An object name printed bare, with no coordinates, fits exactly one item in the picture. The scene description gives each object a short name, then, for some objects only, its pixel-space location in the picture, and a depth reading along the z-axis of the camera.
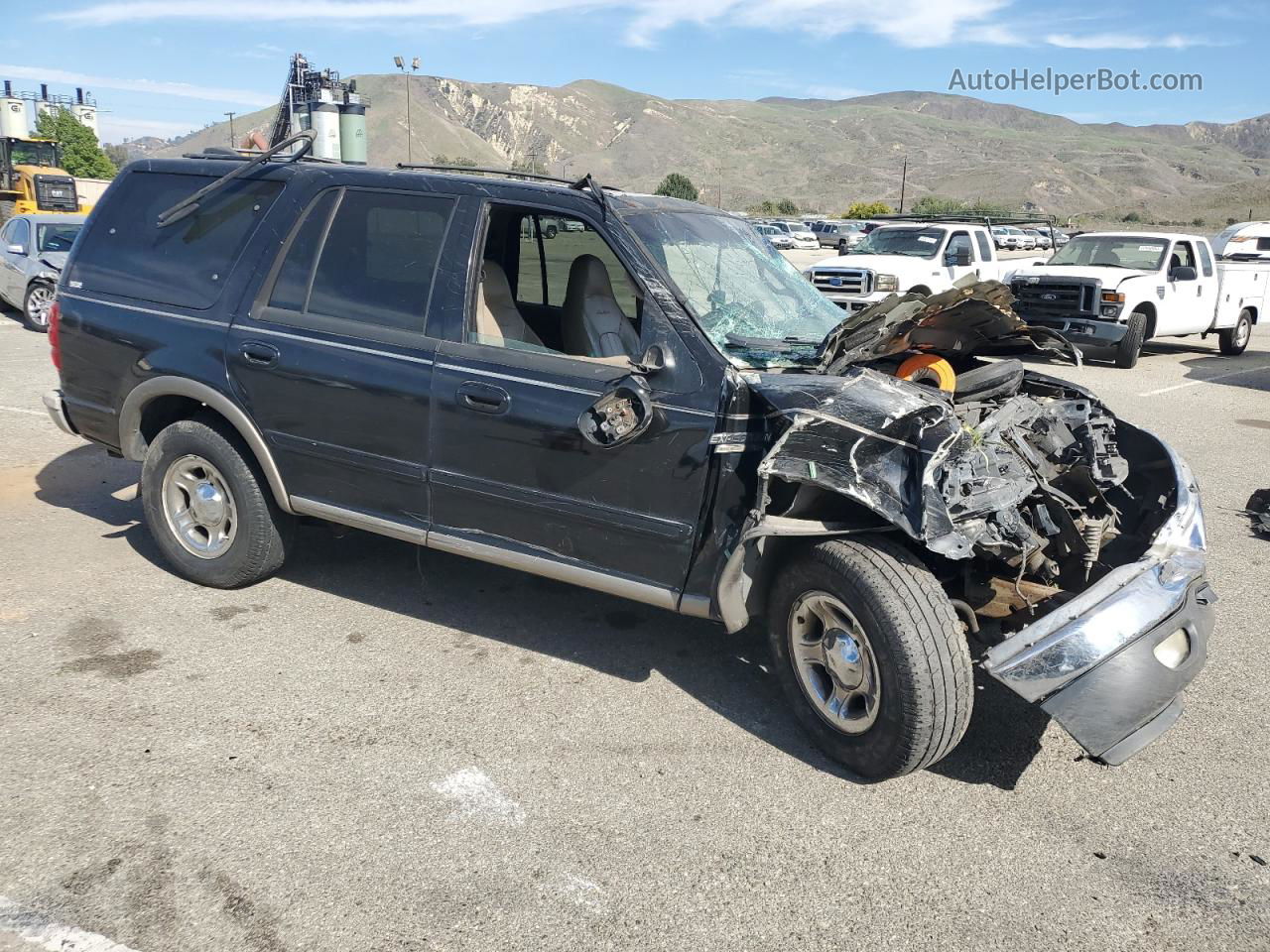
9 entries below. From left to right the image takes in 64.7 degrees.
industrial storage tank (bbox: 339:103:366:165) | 53.94
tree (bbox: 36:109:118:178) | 76.25
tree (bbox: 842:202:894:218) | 81.75
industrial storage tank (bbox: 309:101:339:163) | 50.38
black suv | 3.26
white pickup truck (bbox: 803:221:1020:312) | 14.93
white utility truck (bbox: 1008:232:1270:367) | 13.49
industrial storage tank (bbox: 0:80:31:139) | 82.88
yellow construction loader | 26.48
